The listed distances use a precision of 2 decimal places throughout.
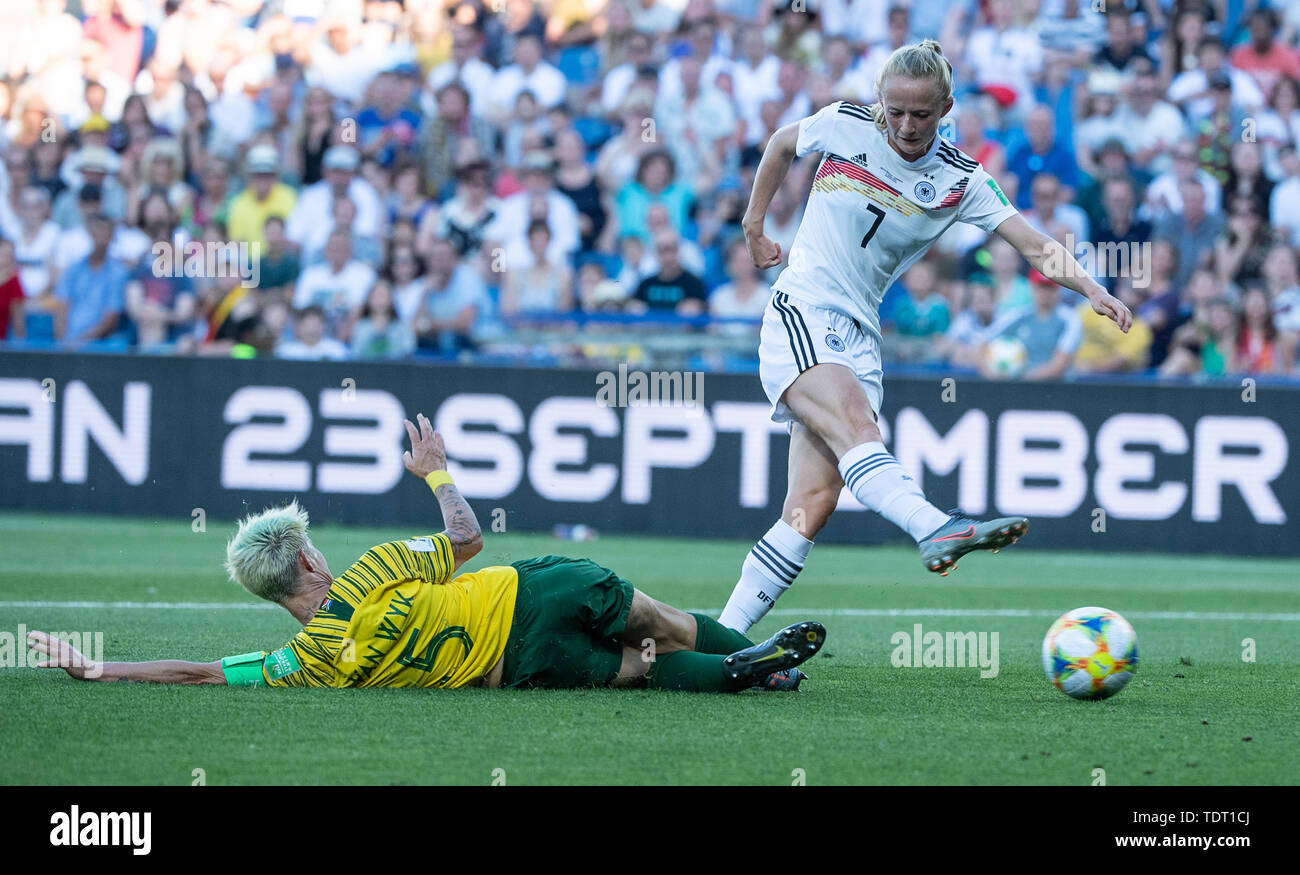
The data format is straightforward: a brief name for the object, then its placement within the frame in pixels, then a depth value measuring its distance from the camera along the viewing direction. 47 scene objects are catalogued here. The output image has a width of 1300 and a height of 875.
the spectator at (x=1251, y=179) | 14.20
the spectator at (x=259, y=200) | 15.14
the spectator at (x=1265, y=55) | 15.32
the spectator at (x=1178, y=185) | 14.05
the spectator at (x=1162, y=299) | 13.26
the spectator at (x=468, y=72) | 16.23
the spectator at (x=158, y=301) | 14.28
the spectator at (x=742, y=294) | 13.48
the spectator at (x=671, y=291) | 13.40
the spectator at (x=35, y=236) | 15.39
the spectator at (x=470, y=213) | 14.48
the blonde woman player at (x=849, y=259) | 5.74
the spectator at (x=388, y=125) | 15.75
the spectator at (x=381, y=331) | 13.55
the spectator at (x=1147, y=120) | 14.76
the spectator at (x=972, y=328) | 12.96
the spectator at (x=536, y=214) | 14.44
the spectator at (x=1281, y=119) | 14.76
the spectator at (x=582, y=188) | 14.70
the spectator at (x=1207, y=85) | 14.96
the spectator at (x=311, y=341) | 13.36
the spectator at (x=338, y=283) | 13.97
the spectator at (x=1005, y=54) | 15.45
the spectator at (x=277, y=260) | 14.37
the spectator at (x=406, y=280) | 14.07
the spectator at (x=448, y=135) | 15.61
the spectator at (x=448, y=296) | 13.66
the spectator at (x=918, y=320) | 13.07
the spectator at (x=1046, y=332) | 12.78
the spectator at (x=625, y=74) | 16.06
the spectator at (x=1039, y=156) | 14.61
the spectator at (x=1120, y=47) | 15.41
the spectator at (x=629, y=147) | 15.04
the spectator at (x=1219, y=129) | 14.53
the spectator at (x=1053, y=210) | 13.92
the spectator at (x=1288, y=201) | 14.21
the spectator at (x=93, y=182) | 15.77
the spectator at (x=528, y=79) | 16.20
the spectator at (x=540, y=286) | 13.81
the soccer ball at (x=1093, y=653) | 5.87
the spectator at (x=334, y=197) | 14.95
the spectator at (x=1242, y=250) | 13.76
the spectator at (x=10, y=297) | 14.38
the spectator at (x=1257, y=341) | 12.96
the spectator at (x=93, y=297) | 14.38
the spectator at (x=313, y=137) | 15.71
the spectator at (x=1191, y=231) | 13.91
